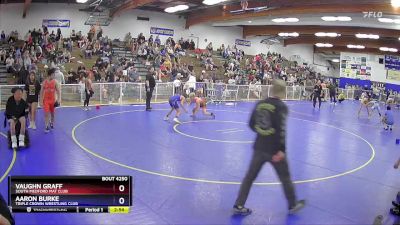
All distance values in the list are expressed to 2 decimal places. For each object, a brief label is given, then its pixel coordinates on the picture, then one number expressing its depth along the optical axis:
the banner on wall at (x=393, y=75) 37.88
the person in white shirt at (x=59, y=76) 16.74
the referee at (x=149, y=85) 17.02
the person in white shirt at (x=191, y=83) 21.56
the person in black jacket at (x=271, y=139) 5.59
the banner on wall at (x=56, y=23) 27.00
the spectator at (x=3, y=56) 21.87
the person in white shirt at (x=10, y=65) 20.61
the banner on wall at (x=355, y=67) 40.38
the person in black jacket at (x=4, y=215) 3.15
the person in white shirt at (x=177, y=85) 21.83
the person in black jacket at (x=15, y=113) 9.27
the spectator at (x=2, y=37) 23.89
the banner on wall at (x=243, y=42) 38.06
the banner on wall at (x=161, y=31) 32.10
